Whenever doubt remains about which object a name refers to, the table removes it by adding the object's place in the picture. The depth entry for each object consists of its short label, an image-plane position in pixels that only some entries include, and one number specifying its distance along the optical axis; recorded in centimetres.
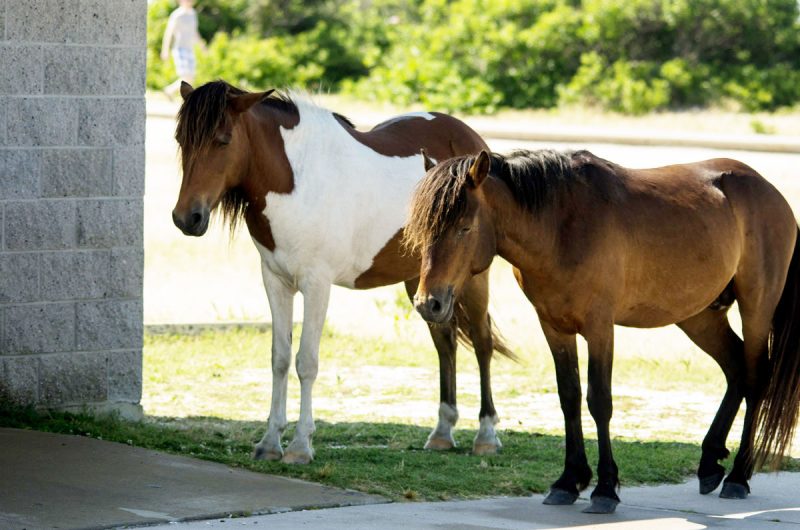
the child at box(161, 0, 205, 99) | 4421
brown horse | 1183
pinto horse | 1349
